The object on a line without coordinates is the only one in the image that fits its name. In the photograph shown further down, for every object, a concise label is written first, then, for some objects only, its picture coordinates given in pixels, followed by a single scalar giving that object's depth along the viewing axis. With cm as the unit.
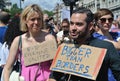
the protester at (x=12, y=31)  225
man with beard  141
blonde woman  181
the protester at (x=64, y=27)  397
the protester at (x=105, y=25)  205
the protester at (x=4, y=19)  291
